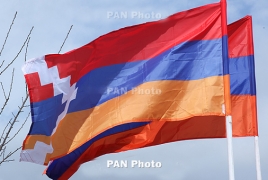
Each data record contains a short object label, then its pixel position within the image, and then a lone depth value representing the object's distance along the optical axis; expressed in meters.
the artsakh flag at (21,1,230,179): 10.63
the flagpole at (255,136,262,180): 10.47
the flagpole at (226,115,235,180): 9.45
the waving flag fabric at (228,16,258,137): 11.54
